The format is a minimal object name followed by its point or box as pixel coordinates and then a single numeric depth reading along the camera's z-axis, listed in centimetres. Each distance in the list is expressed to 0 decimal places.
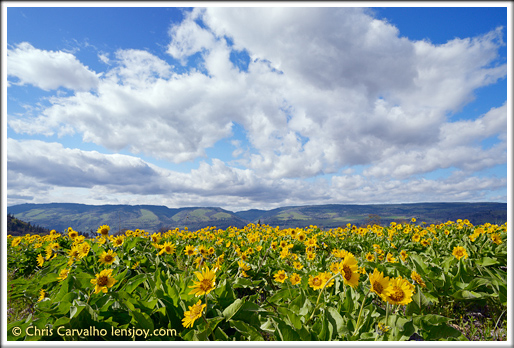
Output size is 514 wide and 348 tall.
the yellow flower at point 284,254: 494
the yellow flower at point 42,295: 320
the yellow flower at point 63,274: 335
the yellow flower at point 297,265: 445
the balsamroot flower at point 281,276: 373
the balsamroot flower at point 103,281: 242
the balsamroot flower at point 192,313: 197
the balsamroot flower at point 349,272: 218
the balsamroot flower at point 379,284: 192
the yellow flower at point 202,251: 465
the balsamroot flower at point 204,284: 203
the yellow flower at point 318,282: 274
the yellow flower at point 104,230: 515
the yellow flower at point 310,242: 543
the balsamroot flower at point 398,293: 190
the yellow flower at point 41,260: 500
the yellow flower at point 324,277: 275
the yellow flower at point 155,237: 553
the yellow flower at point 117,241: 522
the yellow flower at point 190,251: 460
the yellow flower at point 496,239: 497
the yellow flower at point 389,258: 458
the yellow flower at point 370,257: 490
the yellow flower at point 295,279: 345
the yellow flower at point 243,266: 396
